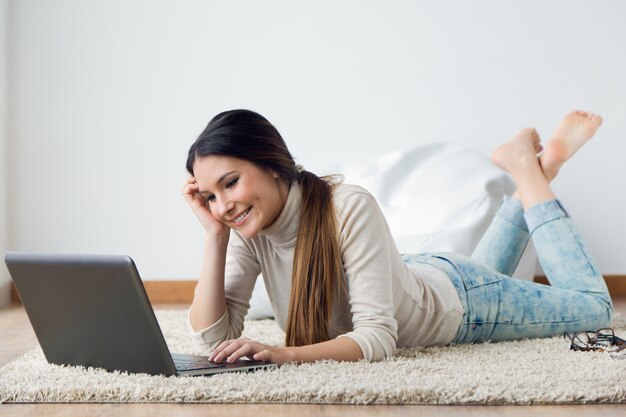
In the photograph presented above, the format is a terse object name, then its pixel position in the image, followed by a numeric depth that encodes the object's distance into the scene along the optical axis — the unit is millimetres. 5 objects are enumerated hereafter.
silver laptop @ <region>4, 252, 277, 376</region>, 4857
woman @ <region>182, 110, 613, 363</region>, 5104
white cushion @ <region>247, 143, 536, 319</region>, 6511
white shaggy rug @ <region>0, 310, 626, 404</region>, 4785
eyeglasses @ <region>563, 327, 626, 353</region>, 5349
